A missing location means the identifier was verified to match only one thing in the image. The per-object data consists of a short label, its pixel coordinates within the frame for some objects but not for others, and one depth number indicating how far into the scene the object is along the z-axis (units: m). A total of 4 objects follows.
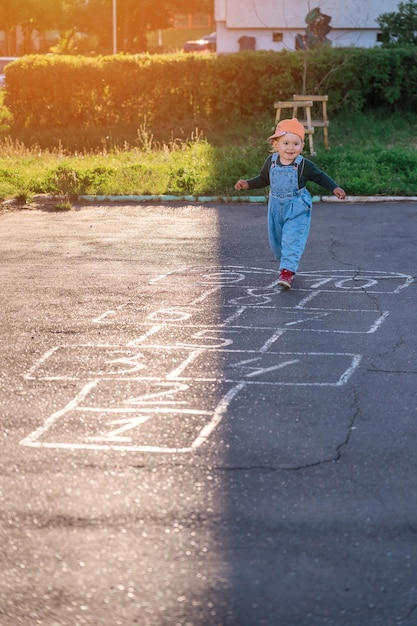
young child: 10.09
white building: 44.12
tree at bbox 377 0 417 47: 30.92
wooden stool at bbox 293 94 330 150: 21.59
